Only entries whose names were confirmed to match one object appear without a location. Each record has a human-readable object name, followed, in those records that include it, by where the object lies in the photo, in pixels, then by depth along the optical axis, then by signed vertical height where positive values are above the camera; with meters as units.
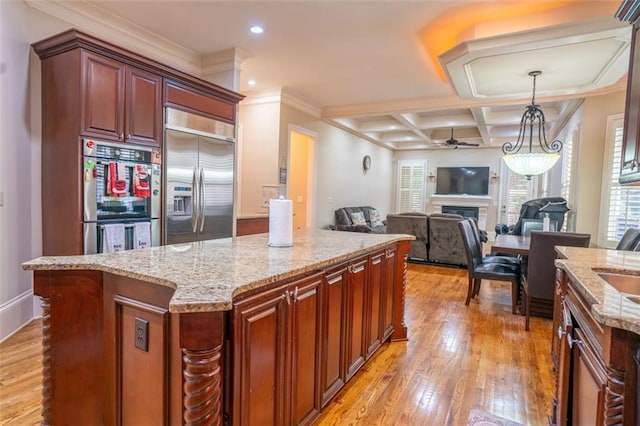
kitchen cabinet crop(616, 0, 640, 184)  1.85 +0.56
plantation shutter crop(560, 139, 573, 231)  5.54 +0.54
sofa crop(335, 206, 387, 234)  7.37 -0.54
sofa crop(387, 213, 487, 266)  6.01 -0.64
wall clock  9.26 +0.94
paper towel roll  2.19 -0.21
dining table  3.71 -0.50
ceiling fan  8.50 +1.41
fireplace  10.17 -0.30
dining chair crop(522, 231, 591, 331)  3.28 -0.61
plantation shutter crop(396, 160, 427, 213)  10.95 +0.44
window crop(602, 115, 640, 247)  4.17 +0.12
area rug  1.95 -1.25
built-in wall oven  2.89 -0.06
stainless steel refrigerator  3.56 +0.16
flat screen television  10.09 +0.60
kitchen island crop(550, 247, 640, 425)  1.03 -0.48
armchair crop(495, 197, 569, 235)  5.41 -0.11
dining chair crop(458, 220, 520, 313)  3.79 -0.77
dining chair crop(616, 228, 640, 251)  2.90 -0.31
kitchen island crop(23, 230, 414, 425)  1.18 -0.59
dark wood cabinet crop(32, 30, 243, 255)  2.82 +0.68
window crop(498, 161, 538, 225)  9.65 +0.25
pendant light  4.51 +0.56
